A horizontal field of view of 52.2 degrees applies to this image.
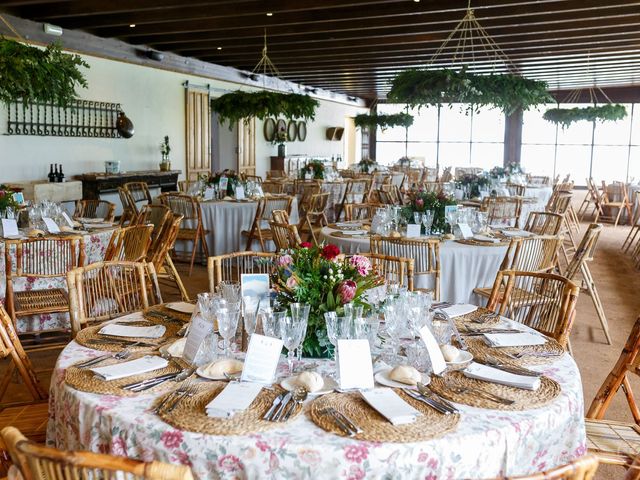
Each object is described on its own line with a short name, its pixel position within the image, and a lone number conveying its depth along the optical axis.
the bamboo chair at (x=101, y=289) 2.83
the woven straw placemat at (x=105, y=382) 1.90
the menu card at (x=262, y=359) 2.00
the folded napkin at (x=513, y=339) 2.39
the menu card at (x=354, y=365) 1.96
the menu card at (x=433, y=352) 2.09
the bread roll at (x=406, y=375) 2.00
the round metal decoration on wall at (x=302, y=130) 16.89
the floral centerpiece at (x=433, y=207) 4.99
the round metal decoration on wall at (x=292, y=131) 16.22
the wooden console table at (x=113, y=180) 8.95
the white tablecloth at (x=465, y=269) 4.54
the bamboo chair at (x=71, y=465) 1.22
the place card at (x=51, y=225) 4.90
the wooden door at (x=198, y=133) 11.66
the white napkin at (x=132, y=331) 2.46
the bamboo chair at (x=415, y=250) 4.27
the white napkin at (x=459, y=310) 2.76
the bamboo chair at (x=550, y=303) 2.74
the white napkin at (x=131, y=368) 2.01
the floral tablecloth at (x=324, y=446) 1.58
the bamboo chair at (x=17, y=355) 2.50
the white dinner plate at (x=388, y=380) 1.99
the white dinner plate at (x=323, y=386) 1.93
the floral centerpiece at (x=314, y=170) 10.46
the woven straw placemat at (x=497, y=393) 1.84
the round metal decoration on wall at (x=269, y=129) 15.02
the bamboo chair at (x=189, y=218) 6.99
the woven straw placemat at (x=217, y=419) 1.67
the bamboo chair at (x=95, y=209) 6.07
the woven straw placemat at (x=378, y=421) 1.64
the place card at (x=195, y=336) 2.11
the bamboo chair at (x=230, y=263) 3.29
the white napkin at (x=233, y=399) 1.75
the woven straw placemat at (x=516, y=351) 2.22
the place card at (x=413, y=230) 4.85
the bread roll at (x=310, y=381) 1.93
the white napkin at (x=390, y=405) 1.72
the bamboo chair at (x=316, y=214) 8.05
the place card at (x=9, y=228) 4.56
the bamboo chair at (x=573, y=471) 1.21
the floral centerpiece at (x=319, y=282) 2.24
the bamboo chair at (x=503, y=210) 7.12
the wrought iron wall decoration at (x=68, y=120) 8.17
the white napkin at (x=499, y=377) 1.97
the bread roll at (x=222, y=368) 2.04
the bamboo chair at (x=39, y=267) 4.01
